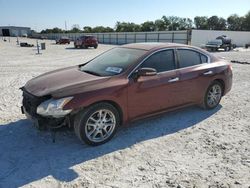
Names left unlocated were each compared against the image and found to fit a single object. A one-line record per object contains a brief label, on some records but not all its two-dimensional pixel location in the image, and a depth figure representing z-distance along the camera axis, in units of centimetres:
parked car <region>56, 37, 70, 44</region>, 3714
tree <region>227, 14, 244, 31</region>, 5942
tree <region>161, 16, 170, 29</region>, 7362
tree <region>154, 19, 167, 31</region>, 6924
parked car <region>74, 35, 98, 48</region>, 2466
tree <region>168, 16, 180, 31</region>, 7015
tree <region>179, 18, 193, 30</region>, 8072
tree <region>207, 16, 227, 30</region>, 6760
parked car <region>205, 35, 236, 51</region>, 2214
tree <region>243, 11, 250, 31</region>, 5439
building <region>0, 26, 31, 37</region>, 9266
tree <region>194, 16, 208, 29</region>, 7324
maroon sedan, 304
